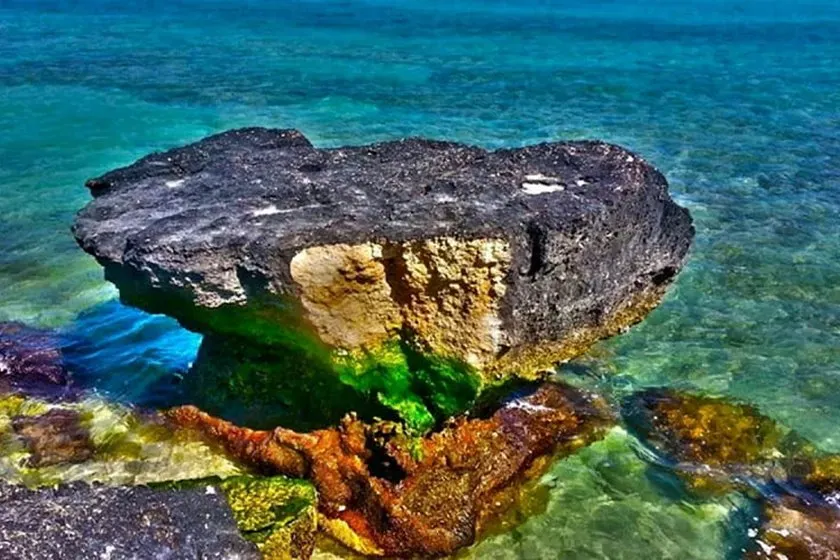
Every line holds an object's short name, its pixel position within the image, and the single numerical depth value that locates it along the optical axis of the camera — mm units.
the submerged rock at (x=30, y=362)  9820
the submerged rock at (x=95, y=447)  8258
